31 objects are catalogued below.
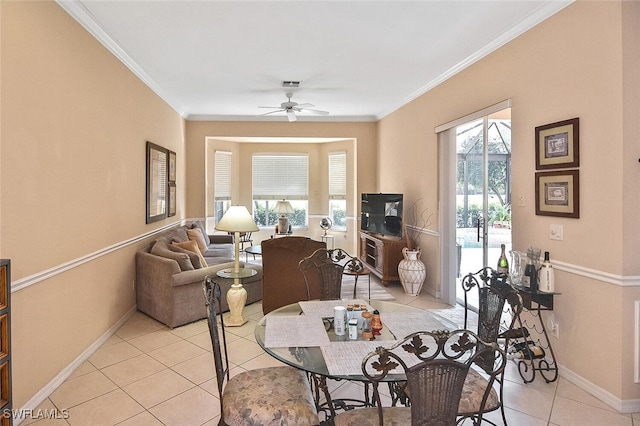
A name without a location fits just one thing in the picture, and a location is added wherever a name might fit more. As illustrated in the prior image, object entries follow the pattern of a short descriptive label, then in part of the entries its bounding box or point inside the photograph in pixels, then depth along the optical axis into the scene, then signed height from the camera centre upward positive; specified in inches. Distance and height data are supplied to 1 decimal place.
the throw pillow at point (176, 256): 155.6 -20.5
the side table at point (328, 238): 315.3 -24.7
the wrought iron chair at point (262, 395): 65.4 -35.9
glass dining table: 63.1 -26.4
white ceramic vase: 195.9 -33.4
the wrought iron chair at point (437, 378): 49.5 -23.6
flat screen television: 217.8 -2.5
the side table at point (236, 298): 155.5 -38.4
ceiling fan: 206.2 +59.0
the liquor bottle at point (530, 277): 112.1 -21.0
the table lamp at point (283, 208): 309.7 +1.4
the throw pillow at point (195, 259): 164.9 -22.8
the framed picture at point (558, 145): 106.9 +20.5
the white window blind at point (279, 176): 328.5 +30.7
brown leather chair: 150.9 -26.7
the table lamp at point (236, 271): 148.6 -27.4
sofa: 149.6 -31.7
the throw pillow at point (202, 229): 245.2 -14.5
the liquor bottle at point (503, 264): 128.2 -19.2
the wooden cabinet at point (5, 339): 71.2 -25.8
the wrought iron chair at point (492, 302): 84.5 -22.5
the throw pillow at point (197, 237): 226.3 -17.8
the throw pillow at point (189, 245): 188.5 -19.1
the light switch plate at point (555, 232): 113.1 -6.8
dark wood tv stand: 214.7 -28.1
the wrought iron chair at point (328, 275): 113.3 -20.5
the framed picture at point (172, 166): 227.5 +27.7
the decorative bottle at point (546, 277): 109.0 -20.0
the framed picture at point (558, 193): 107.3 +5.5
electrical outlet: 114.0 -38.1
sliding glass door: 155.2 +7.5
